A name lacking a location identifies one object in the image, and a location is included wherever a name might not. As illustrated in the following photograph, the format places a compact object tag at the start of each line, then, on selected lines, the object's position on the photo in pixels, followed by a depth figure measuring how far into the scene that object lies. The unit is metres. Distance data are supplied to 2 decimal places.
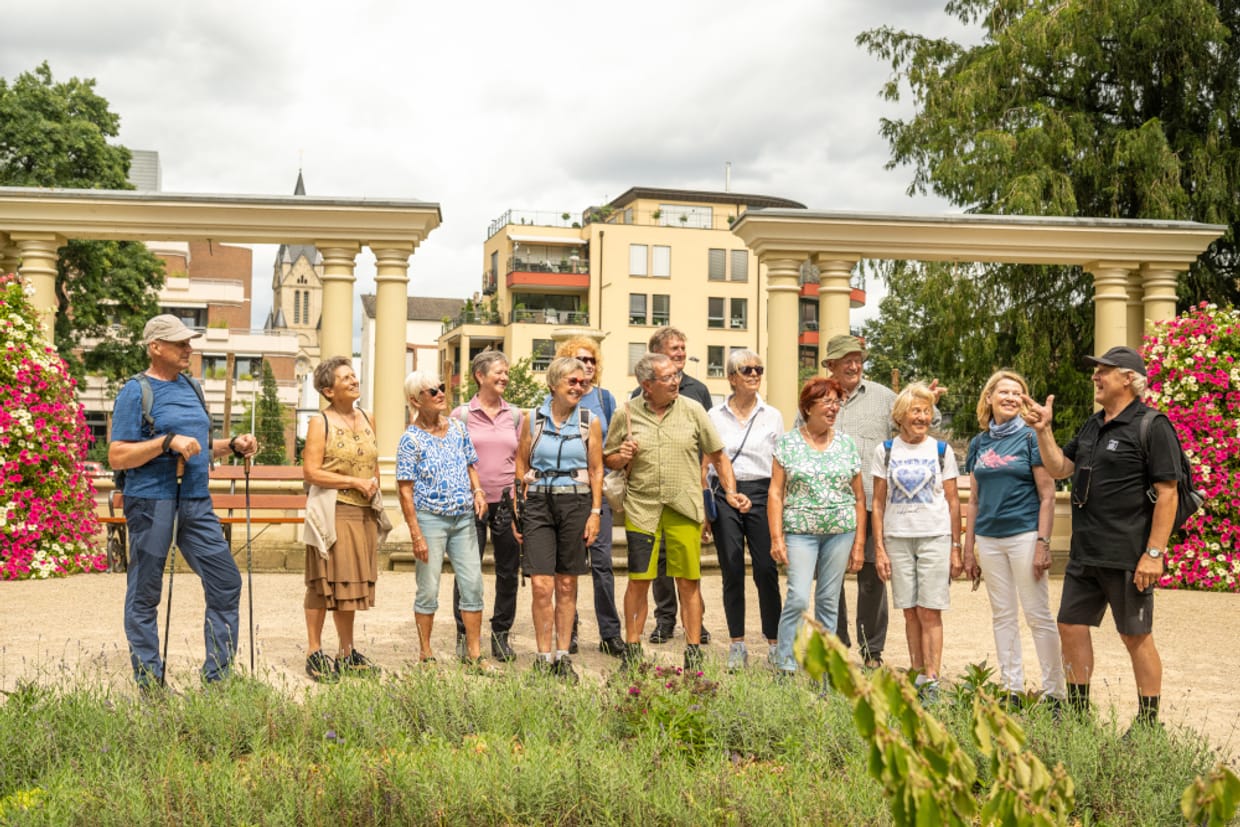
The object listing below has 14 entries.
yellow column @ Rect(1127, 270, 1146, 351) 14.10
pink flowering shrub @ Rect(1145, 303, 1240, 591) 12.02
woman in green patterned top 6.80
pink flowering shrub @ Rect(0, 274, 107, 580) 11.43
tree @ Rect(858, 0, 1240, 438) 18.20
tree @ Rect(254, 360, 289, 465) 47.38
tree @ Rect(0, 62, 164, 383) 30.19
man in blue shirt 6.18
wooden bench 12.73
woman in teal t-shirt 6.21
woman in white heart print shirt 6.50
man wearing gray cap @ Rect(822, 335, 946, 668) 7.32
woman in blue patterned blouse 7.06
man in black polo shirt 5.53
